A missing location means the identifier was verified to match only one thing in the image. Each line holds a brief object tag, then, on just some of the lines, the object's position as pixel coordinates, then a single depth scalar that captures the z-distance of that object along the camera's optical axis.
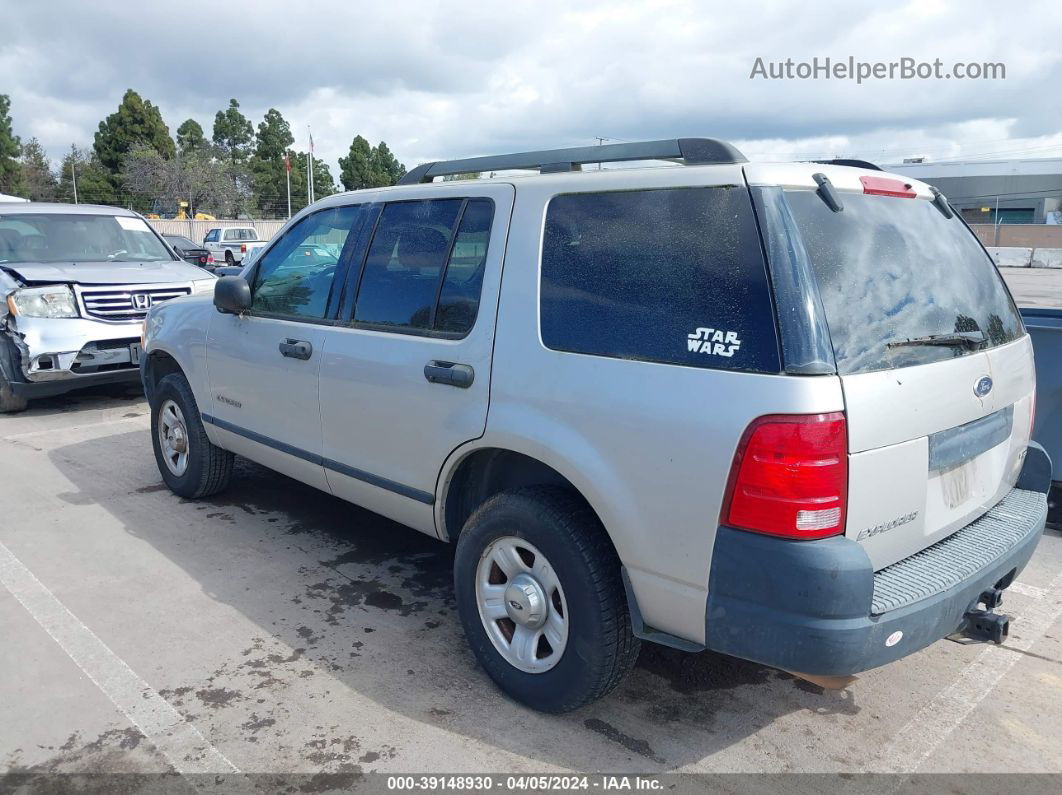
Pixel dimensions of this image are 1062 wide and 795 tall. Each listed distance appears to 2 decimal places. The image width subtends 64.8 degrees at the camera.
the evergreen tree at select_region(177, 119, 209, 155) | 60.94
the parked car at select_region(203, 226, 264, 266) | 31.80
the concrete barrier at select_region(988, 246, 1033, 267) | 37.47
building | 62.97
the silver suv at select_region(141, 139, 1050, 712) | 2.42
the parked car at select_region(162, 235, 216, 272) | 11.08
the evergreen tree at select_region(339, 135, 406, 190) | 70.94
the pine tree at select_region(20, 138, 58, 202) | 61.16
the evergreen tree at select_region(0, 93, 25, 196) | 59.22
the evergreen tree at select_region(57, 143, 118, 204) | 57.50
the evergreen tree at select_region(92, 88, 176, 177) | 57.56
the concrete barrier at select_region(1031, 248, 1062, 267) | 36.81
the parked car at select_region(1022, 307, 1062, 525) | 4.91
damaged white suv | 7.67
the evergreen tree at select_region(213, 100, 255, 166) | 68.75
